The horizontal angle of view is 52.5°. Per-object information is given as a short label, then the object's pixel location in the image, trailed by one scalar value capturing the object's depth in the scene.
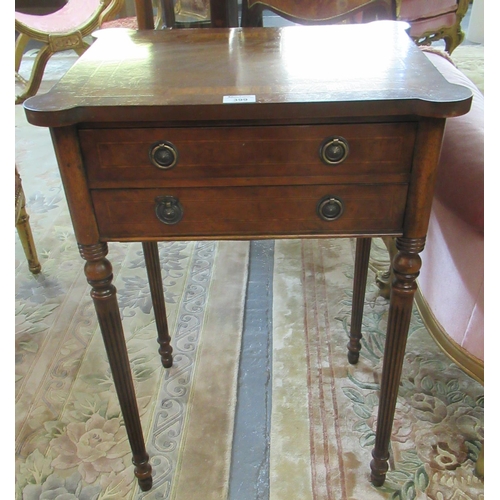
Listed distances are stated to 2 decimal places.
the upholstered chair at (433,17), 2.07
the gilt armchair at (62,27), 2.78
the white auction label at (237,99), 0.69
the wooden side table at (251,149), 0.69
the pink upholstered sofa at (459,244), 0.86
